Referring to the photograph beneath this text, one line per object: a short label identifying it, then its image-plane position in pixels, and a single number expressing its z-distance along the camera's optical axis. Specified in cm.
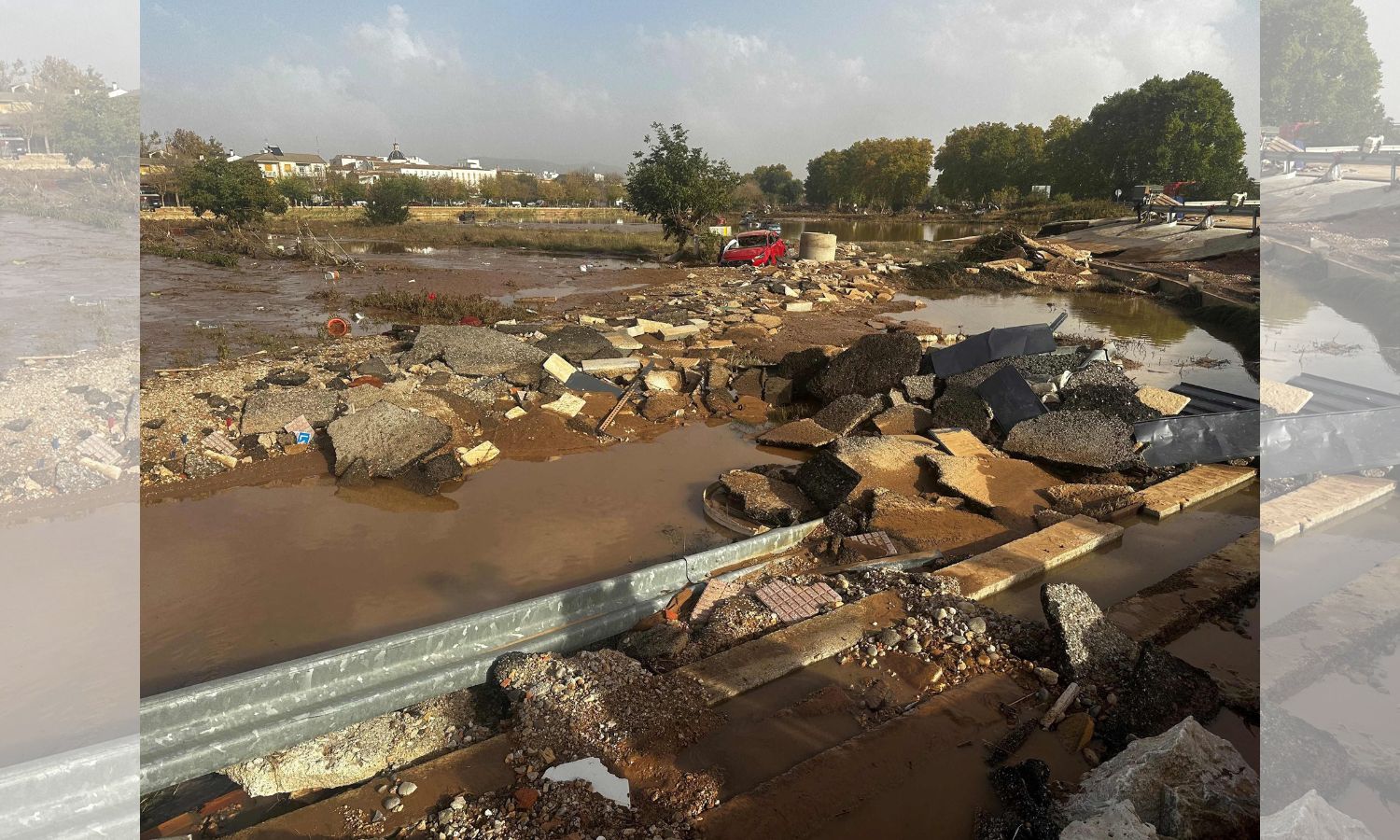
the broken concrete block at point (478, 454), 762
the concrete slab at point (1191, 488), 648
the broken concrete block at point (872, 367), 899
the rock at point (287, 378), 895
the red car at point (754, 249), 2288
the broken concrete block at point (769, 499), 628
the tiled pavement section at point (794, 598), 462
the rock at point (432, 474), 698
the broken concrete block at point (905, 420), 802
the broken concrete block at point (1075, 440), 715
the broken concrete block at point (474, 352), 973
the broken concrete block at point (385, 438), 715
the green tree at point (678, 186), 2625
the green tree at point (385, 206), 3984
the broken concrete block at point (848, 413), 820
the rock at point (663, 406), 914
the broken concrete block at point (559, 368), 965
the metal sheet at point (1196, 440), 750
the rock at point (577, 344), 1062
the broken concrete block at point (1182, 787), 262
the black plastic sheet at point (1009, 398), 788
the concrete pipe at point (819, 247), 2386
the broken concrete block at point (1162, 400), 807
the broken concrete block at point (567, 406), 896
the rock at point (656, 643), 422
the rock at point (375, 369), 944
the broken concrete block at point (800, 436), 786
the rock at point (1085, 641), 397
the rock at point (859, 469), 641
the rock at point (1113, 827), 245
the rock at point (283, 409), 786
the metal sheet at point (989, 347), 891
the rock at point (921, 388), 858
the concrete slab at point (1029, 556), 504
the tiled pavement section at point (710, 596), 464
